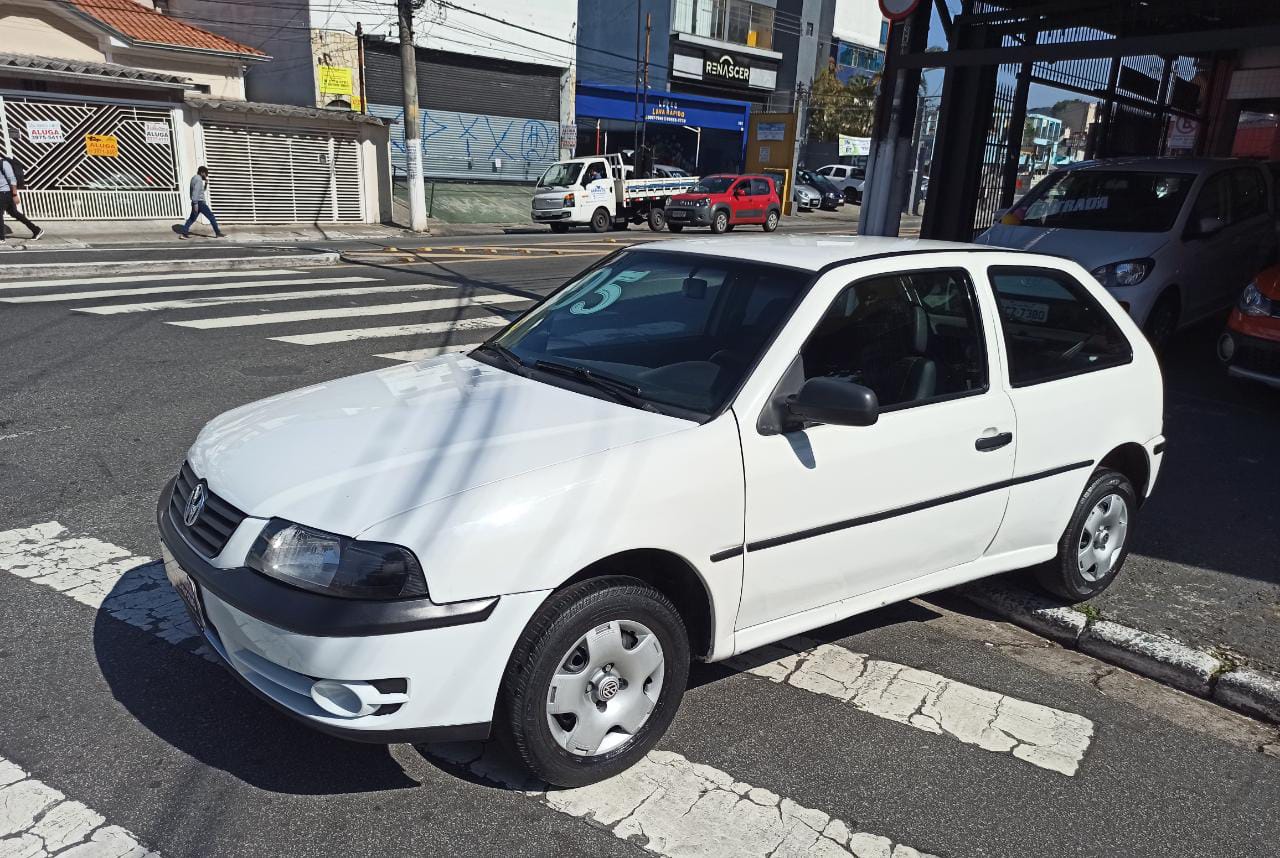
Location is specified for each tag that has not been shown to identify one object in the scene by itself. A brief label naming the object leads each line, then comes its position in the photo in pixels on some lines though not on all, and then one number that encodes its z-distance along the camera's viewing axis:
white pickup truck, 27.66
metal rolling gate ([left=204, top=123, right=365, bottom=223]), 24.11
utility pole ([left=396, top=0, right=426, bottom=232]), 23.91
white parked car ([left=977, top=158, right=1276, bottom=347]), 8.75
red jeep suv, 28.48
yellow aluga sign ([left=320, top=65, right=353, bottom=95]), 31.05
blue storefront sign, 40.53
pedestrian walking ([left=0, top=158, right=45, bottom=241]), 17.73
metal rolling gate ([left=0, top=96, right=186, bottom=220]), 20.73
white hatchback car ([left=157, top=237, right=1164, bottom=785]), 2.67
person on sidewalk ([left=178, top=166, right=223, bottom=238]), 21.25
